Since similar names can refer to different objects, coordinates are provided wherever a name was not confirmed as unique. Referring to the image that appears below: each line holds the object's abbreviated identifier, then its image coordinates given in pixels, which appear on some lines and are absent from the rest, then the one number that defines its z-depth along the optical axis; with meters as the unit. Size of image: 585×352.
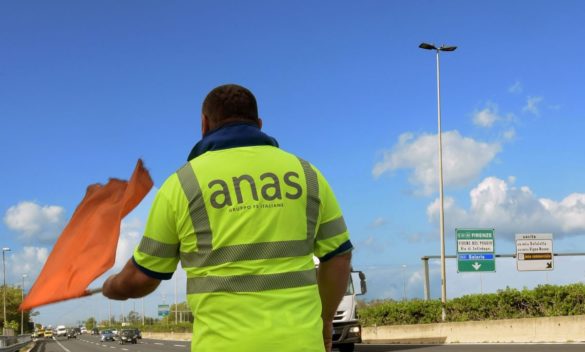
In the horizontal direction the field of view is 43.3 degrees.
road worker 2.47
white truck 19.59
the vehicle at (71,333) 133.18
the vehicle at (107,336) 90.22
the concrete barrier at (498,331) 23.58
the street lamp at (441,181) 34.75
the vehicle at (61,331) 135.88
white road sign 35.78
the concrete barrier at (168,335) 75.05
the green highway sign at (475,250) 35.41
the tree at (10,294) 93.80
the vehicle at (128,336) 66.38
